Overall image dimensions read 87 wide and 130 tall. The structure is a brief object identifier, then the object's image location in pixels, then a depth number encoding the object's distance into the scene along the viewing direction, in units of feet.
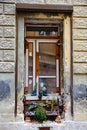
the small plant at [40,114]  17.01
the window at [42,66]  18.09
